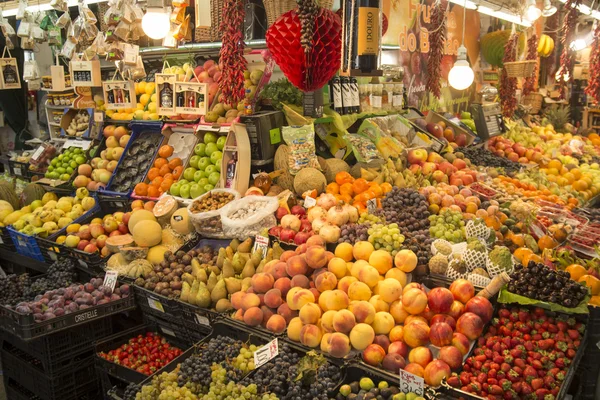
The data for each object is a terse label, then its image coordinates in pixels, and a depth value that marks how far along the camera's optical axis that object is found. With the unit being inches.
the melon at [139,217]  163.9
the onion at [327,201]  146.8
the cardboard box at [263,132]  169.6
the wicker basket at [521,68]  261.0
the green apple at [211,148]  176.7
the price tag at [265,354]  98.3
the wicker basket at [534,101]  366.0
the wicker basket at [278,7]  141.3
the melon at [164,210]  163.5
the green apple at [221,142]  175.0
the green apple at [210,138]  179.3
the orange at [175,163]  185.6
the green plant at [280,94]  181.0
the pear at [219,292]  123.0
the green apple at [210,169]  172.6
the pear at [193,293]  124.4
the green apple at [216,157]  173.8
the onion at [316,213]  142.1
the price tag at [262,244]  135.3
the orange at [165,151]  188.7
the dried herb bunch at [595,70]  292.2
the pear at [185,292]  127.0
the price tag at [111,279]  141.5
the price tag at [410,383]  85.2
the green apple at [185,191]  169.5
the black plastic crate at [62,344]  125.8
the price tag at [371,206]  145.9
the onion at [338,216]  136.9
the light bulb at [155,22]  164.7
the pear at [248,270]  128.0
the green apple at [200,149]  180.7
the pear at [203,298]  122.6
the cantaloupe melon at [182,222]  158.1
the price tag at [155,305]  133.6
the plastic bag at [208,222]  149.4
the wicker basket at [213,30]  203.6
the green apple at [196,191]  167.8
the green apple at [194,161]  178.9
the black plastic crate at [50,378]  127.4
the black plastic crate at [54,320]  117.5
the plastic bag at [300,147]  166.1
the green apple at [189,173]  177.8
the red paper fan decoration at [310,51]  130.5
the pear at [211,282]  126.0
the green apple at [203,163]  176.4
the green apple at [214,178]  169.5
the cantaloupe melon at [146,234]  155.4
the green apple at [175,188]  172.7
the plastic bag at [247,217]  144.0
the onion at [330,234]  128.6
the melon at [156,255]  151.9
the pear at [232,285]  124.3
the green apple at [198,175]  174.2
